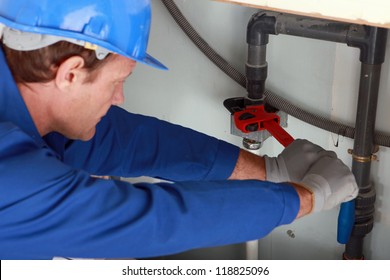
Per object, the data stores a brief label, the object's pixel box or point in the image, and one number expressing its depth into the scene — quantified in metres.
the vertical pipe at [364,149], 1.63
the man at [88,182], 1.28
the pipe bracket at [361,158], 1.71
